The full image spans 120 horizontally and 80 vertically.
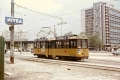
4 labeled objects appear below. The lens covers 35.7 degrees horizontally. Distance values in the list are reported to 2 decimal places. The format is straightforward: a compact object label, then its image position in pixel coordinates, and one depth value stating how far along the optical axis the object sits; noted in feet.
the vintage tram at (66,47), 67.41
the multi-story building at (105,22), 338.13
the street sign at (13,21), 59.06
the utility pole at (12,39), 61.11
